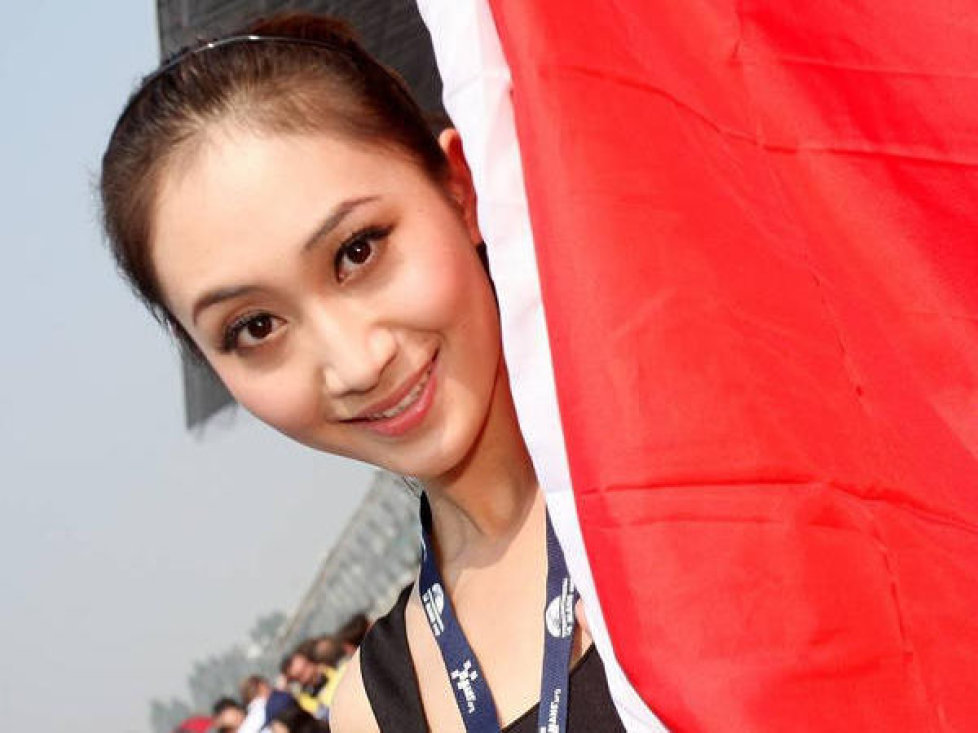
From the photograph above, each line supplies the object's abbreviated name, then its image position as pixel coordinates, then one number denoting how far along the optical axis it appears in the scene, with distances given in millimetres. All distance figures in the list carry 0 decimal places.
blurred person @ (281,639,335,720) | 3709
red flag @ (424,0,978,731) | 673
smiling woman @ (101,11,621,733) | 870
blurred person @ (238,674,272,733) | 4055
